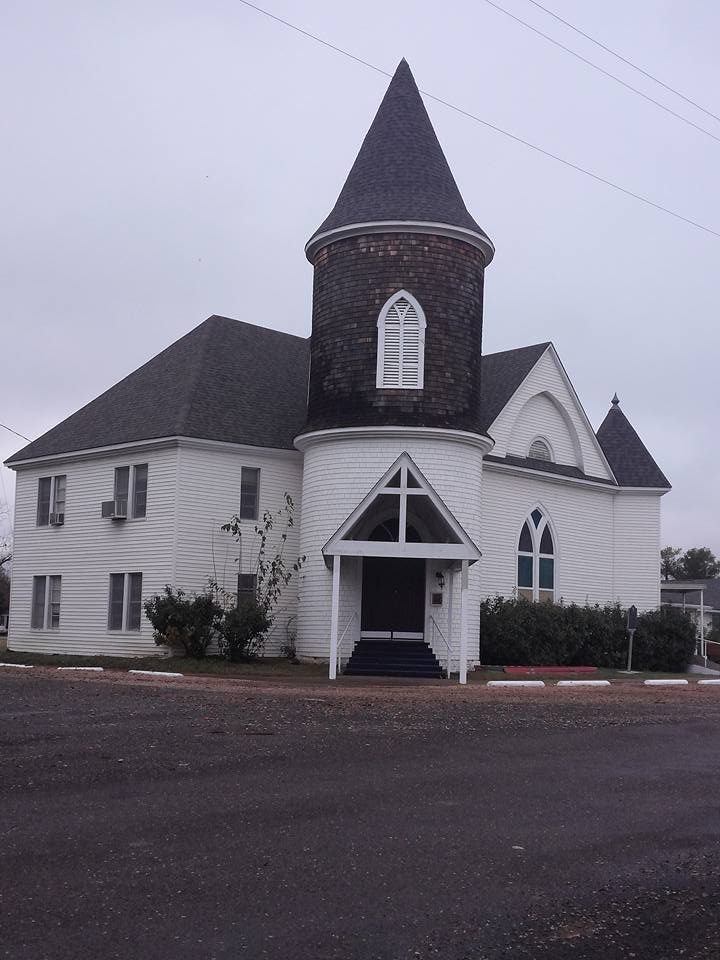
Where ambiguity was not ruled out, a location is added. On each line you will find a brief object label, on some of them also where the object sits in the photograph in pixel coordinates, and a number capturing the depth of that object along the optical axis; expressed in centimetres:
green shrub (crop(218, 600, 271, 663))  2792
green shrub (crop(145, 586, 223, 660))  2806
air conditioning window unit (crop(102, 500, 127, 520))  3077
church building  2766
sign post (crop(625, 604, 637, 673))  3168
